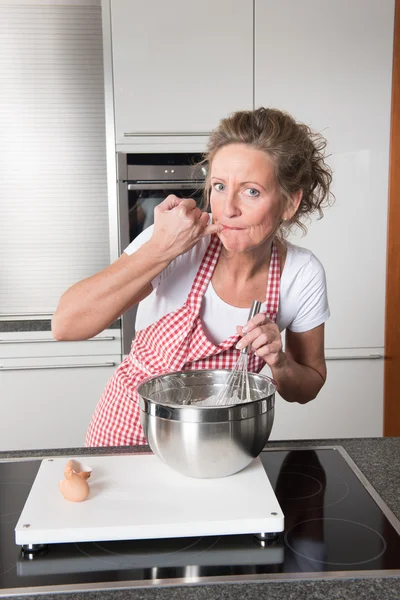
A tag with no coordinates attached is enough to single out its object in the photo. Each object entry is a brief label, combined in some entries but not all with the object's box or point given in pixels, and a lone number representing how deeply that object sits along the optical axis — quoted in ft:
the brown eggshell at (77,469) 3.01
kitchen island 2.38
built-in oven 7.95
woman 4.06
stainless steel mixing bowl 2.94
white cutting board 2.71
